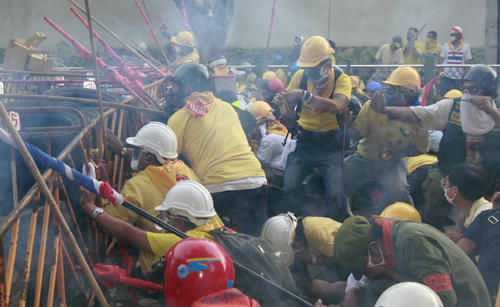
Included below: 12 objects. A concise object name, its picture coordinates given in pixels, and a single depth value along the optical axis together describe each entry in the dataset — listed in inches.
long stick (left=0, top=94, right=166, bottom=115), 114.3
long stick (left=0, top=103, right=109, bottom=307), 65.6
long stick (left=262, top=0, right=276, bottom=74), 251.0
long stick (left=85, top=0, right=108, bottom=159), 98.0
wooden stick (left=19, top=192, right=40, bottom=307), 69.5
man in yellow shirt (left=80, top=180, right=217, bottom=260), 94.3
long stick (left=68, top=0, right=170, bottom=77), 178.2
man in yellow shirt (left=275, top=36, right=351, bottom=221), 153.8
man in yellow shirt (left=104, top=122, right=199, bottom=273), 106.3
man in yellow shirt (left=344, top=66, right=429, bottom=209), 163.3
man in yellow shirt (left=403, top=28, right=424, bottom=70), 371.6
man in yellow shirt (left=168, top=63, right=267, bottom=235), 127.7
